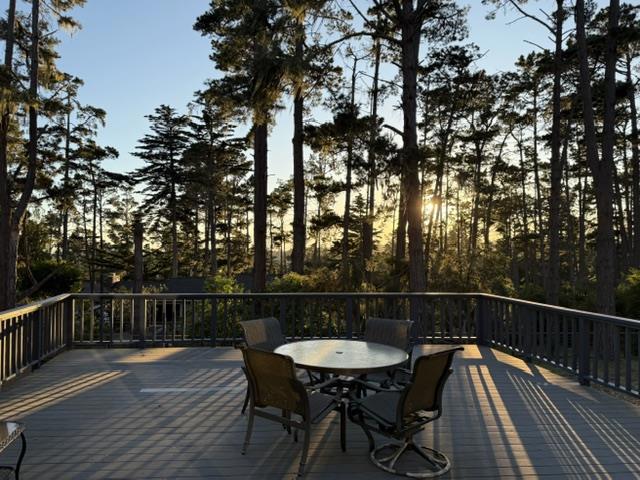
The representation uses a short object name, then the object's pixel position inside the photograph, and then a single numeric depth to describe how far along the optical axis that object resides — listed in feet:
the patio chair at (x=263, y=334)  14.77
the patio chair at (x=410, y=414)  9.85
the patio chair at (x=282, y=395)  10.11
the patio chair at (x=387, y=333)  14.66
